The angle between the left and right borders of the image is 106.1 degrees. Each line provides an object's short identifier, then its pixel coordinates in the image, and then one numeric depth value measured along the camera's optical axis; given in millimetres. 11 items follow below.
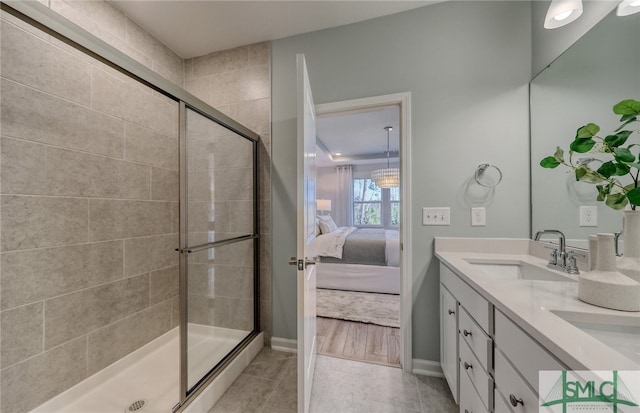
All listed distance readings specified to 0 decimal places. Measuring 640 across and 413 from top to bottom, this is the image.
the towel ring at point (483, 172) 1666
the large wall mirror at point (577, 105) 1053
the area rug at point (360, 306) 2578
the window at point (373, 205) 6703
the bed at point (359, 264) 3254
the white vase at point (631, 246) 812
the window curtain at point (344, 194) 6922
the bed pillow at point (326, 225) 4590
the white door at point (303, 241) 1243
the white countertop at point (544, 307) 541
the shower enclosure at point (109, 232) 1249
